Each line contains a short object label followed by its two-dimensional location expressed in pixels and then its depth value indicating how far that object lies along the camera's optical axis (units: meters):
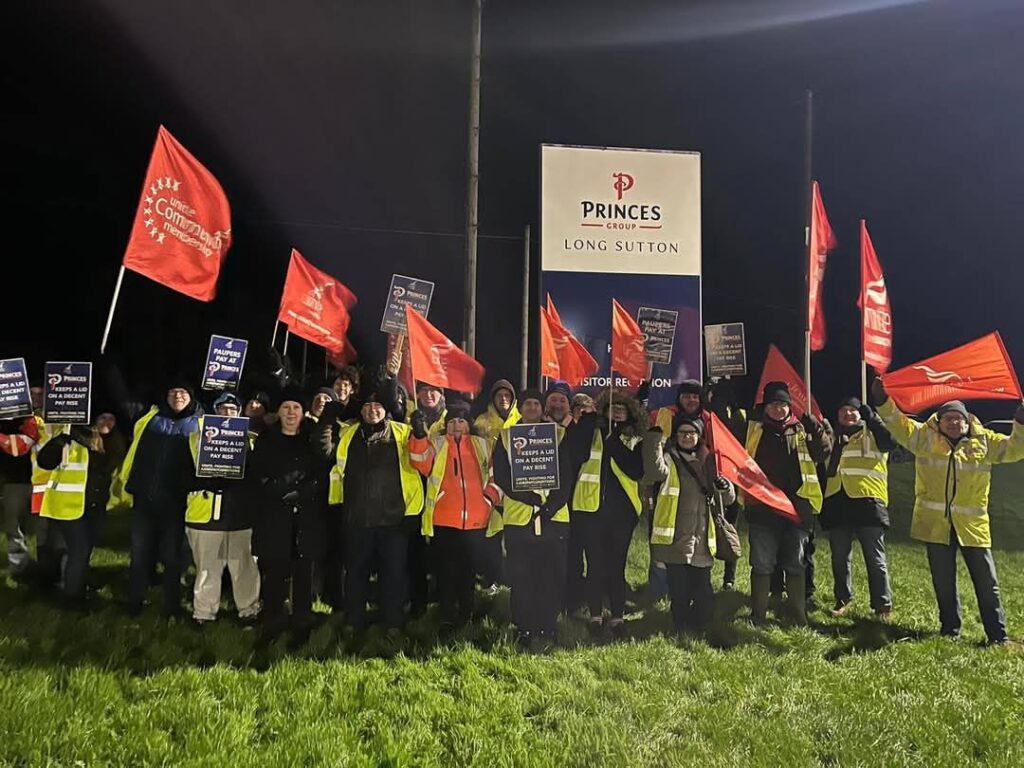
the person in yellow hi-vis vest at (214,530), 5.98
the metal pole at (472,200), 9.56
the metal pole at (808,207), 8.27
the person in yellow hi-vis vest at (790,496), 7.03
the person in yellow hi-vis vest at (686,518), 6.48
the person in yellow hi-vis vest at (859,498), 7.26
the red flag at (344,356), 8.53
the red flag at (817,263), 8.23
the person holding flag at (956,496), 6.64
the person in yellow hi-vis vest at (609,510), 6.51
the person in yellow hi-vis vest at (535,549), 6.11
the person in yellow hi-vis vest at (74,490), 6.34
